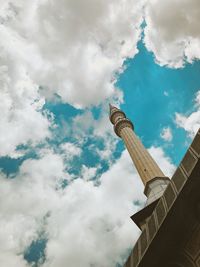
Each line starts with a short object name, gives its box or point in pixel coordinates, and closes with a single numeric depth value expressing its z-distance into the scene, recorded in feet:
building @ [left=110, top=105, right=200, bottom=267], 18.29
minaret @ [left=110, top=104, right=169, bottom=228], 52.21
